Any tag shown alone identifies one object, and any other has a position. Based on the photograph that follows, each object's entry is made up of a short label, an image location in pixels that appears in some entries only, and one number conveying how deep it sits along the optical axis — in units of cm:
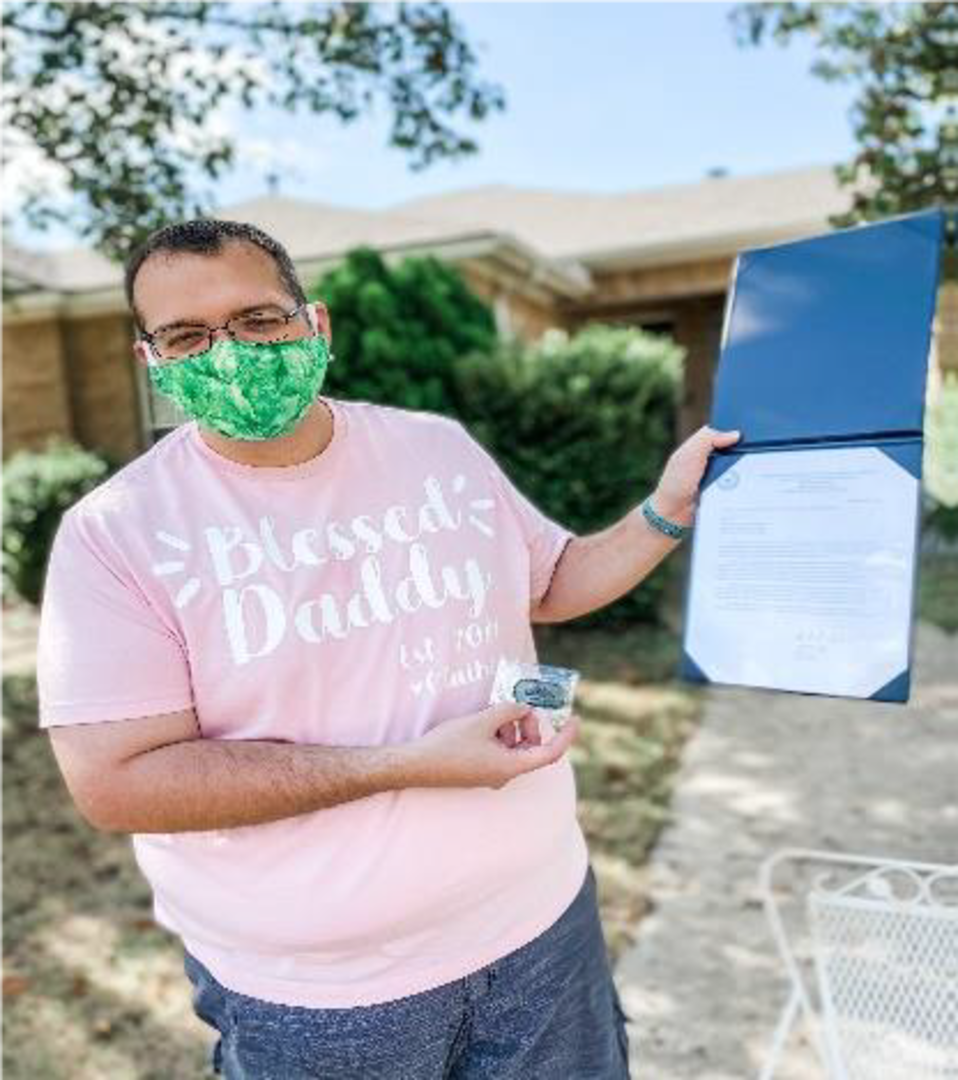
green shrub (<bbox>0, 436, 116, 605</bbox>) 881
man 141
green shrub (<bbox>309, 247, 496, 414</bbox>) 700
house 1156
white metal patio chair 212
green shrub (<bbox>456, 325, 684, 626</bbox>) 748
